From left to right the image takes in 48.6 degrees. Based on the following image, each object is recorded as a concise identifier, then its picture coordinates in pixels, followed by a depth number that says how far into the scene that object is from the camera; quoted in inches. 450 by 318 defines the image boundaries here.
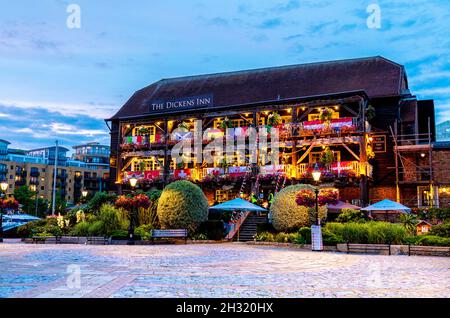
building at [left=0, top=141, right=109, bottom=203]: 3885.3
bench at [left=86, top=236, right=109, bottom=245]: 973.8
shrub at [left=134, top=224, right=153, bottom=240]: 1000.2
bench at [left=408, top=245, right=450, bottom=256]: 708.6
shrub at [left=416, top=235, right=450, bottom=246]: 745.1
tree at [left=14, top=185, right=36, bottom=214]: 3034.0
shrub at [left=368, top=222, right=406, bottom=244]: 796.0
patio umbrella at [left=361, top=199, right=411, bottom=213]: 948.0
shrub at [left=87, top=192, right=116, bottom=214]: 1299.2
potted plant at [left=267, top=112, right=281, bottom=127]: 1423.0
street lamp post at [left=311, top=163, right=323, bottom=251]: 807.1
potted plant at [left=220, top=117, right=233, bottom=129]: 1493.4
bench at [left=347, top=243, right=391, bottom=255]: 743.1
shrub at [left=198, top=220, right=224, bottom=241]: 1069.1
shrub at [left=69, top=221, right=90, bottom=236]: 1067.3
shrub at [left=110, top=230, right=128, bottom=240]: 971.8
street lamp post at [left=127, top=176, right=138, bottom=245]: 938.7
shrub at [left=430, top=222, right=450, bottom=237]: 819.4
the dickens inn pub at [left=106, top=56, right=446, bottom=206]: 1334.9
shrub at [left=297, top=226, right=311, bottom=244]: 881.5
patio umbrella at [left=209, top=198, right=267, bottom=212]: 1060.5
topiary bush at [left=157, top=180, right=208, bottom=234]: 1056.2
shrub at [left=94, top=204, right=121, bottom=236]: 1034.1
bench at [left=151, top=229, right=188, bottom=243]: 970.7
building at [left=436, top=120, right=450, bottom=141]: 2986.2
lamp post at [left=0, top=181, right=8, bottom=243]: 1094.4
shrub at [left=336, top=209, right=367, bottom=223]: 1067.9
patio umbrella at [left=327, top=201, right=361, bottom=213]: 1117.0
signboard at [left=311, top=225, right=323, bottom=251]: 807.1
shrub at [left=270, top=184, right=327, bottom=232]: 1009.5
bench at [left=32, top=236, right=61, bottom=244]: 1029.3
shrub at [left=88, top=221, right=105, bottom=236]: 1033.5
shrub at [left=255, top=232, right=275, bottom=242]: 982.3
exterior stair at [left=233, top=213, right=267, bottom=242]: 1089.1
